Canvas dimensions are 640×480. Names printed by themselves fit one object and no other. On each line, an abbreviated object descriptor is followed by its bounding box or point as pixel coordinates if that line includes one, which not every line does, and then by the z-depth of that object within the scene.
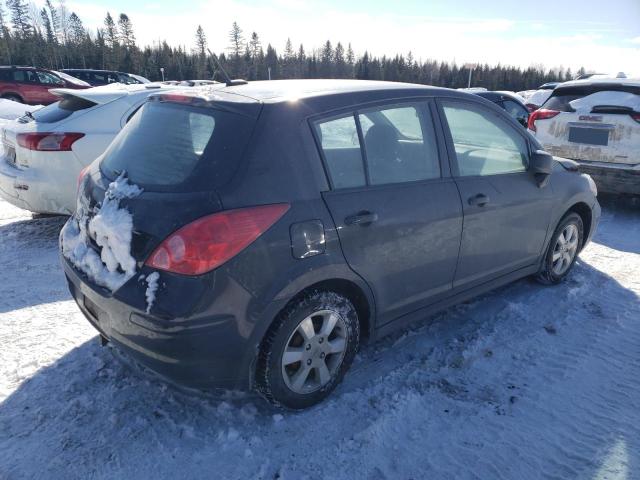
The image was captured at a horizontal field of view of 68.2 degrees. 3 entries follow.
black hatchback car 2.15
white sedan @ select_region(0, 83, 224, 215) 4.63
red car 19.30
